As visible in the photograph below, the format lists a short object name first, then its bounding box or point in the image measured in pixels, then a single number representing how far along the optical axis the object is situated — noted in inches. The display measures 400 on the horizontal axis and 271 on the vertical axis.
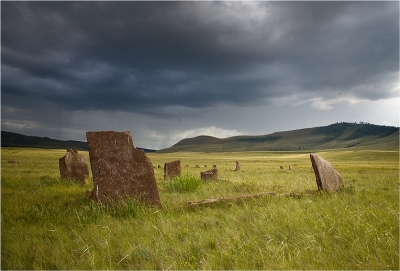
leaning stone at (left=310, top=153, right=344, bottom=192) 374.0
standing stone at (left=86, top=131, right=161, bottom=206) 279.3
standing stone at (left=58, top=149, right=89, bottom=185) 543.2
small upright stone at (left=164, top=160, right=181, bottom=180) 684.1
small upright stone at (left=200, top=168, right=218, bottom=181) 602.9
